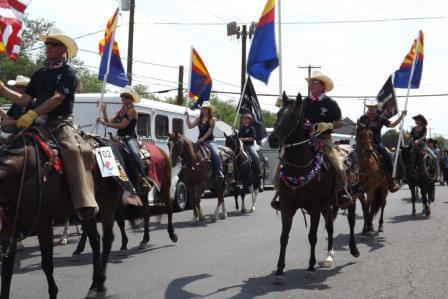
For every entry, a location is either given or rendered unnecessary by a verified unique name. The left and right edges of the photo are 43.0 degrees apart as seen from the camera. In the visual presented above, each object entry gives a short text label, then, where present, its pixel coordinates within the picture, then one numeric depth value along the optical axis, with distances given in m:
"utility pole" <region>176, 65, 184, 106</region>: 38.22
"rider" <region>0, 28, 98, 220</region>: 5.86
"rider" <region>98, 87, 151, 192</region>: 9.45
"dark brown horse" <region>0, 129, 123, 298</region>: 5.42
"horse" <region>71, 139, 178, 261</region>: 9.34
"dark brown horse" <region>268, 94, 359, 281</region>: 7.27
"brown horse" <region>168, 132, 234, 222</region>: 12.98
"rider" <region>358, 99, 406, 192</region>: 11.47
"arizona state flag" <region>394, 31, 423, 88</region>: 14.92
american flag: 8.45
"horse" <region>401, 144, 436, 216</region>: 14.90
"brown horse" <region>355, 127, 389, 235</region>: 10.89
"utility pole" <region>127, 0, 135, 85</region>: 27.39
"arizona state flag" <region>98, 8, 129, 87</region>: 12.36
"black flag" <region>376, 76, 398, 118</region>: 12.85
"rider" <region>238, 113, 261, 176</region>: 16.33
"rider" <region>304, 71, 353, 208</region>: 7.96
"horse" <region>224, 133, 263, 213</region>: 16.16
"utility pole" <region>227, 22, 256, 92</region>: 37.50
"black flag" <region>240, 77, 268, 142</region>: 16.50
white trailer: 14.56
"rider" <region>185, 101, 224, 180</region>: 13.62
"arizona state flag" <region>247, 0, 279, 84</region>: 11.66
